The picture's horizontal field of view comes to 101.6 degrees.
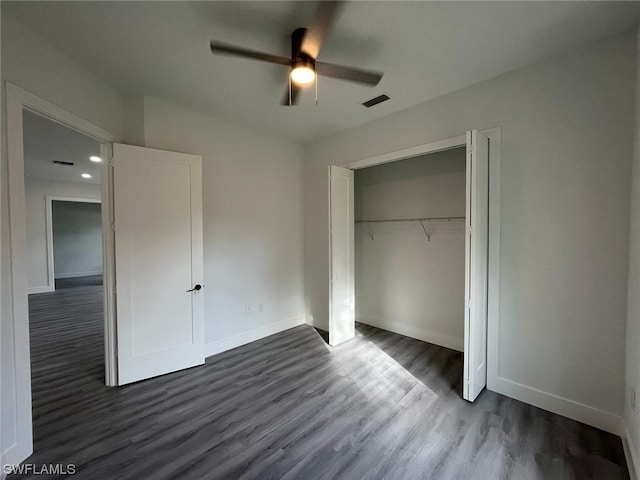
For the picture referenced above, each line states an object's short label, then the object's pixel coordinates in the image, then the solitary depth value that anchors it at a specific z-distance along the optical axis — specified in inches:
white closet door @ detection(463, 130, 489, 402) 86.7
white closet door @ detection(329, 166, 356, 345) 131.7
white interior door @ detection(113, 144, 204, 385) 99.2
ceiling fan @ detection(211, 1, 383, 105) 58.3
